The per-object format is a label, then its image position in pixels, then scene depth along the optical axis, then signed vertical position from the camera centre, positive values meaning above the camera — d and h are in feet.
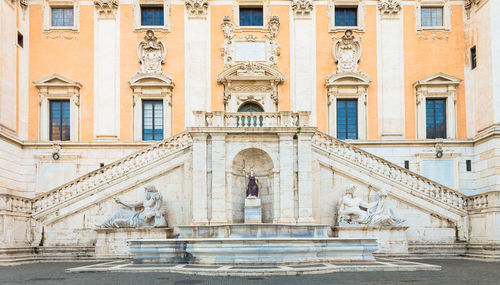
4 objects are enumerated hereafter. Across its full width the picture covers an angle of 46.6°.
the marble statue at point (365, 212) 75.31 -3.70
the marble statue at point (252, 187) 76.54 -0.35
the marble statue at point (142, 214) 74.95 -3.80
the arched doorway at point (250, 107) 99.04 +13.17
